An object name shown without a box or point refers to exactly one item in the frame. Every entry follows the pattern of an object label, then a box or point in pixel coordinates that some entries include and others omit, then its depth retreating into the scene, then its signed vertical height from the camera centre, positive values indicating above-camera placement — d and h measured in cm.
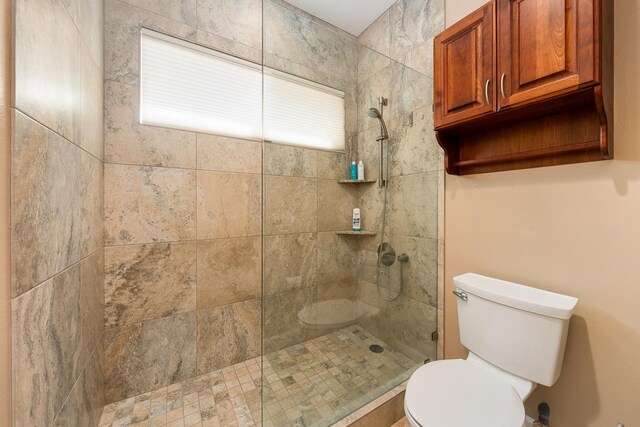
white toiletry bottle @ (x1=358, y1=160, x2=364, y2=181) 167 +27
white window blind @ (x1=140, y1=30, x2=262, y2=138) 157 +85
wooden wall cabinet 90 +53
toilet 91 -67
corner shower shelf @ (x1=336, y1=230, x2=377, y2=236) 162 -14
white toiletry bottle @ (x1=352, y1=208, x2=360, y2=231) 166 -5
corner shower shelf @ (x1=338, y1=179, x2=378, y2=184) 164 +21
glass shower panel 142 -14
